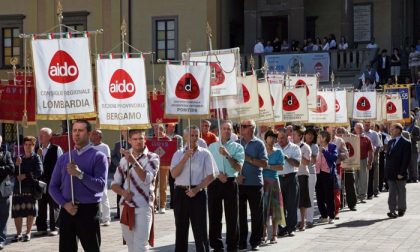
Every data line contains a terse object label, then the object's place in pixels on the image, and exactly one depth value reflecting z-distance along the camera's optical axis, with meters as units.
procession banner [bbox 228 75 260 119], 15.37
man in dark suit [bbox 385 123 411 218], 17.92
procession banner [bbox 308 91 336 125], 20.92
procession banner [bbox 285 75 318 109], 20.11
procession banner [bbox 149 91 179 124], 20.41
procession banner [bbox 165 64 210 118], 12.76
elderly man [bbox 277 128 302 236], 15.28
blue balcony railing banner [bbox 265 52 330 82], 36.16
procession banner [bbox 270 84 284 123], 17.56
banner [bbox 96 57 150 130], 12.02
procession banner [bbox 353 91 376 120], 24.84
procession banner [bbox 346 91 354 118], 25.11
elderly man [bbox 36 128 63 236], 15.81
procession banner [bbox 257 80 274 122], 16.41
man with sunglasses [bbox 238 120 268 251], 13.61
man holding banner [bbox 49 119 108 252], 9.78
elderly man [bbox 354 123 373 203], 21.42
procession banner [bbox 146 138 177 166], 19.02
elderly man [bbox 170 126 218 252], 11.79
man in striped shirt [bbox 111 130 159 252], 10.67
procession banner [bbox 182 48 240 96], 14.18
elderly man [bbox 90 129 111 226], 16.64
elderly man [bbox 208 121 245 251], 13.12
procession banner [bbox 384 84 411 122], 29.67
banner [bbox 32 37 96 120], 10.66
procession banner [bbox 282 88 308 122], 18.64
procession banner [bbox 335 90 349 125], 21.89
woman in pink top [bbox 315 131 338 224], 17.27
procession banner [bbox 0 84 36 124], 15.06
